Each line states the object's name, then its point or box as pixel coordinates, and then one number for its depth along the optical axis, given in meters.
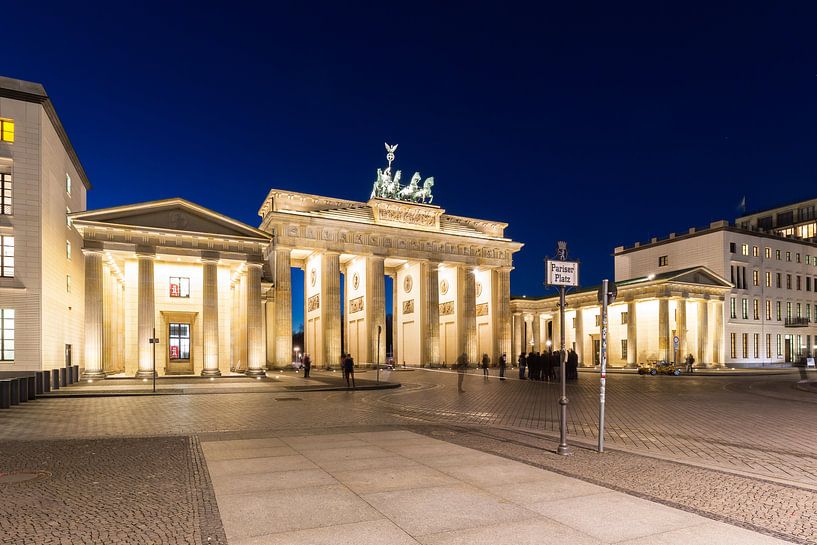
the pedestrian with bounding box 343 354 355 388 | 28.73
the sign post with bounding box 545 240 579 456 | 10.59
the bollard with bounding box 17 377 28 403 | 21.60
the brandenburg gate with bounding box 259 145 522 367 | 55.88
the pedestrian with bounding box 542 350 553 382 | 36.00
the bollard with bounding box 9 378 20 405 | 20.86
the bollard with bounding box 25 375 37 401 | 22.66
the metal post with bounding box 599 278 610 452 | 10.66
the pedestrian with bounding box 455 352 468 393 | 27.09
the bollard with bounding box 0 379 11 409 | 20.05
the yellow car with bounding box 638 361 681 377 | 46.31
